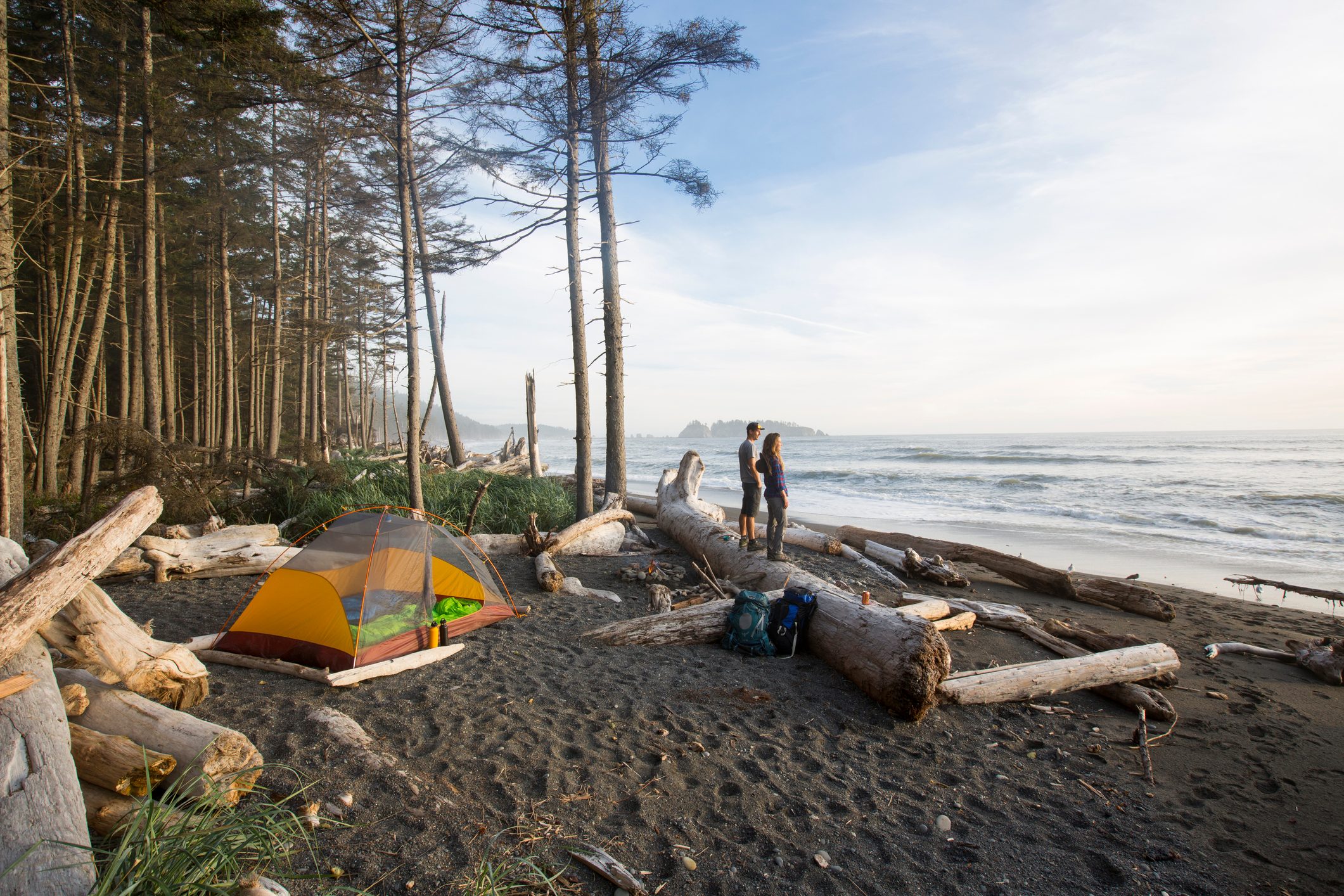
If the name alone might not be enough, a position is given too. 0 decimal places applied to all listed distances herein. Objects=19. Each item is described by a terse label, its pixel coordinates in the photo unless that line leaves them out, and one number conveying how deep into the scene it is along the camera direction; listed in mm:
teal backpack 5211
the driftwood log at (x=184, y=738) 2451
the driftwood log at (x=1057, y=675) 4410
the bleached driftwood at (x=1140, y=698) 4406
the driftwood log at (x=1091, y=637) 5516
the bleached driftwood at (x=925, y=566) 7910
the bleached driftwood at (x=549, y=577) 6930
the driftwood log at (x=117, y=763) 2301
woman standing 7320
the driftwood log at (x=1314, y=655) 5223
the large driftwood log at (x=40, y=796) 1779
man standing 8336
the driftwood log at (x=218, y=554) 6711
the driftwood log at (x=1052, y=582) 7113
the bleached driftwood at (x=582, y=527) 8406
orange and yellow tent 4449
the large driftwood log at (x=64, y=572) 2367
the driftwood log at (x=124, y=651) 3045
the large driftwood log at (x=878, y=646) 4098
